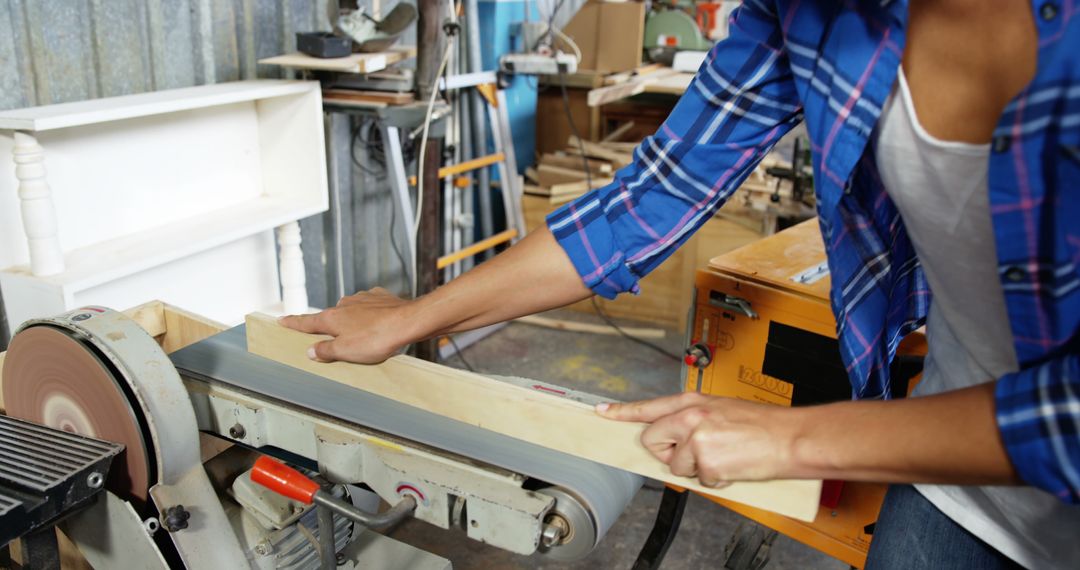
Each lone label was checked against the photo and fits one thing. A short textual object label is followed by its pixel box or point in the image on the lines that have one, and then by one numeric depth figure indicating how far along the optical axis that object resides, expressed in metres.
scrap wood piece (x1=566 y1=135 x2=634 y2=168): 3.60
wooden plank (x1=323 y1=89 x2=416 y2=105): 2.40
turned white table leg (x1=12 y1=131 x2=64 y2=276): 1.67
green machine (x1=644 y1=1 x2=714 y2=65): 4.04
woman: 0.65
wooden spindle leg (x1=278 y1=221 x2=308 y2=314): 2.36
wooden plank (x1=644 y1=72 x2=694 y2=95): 3.47
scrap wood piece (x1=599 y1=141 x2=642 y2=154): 3.74
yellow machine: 1.51
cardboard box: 3.78
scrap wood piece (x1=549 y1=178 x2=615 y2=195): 3.43
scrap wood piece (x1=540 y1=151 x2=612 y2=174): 3.59
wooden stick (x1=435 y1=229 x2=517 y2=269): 3.05
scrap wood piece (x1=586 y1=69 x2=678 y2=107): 3.38
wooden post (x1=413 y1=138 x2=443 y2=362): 2.64
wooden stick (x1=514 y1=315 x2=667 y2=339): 3.39
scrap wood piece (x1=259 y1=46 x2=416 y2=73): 2.21
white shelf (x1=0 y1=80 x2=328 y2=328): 1.73
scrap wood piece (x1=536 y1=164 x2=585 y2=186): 3.50
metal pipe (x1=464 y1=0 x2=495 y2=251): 3.12
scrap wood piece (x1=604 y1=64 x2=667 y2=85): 3.59
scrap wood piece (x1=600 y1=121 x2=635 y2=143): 4.01
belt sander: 0.90
